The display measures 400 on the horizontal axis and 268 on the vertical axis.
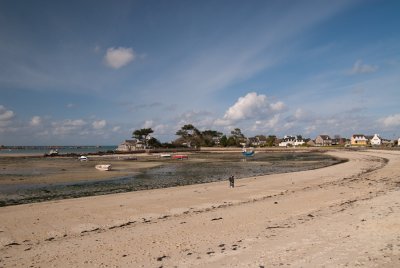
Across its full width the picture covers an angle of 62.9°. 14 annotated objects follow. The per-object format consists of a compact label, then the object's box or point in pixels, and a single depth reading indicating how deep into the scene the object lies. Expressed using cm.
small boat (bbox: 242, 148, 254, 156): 8574
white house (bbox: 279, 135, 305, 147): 17251
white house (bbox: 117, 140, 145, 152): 13002
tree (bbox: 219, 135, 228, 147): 14811
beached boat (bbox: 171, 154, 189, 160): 7674
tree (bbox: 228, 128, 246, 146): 16182
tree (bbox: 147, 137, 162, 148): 13238
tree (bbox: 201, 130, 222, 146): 15412
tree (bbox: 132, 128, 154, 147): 13050
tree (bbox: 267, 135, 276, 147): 15662
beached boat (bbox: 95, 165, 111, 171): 4338
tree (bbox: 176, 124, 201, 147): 15088
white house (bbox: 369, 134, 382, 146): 15680
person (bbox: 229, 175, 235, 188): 2297
